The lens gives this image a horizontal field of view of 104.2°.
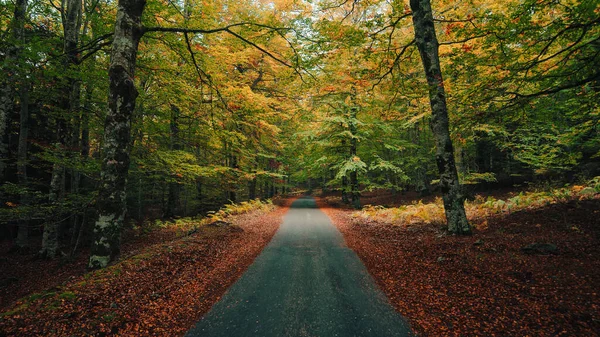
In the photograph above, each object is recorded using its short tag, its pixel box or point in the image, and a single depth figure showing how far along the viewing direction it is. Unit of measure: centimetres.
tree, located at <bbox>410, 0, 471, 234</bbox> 748
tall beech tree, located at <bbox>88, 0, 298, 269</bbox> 521
